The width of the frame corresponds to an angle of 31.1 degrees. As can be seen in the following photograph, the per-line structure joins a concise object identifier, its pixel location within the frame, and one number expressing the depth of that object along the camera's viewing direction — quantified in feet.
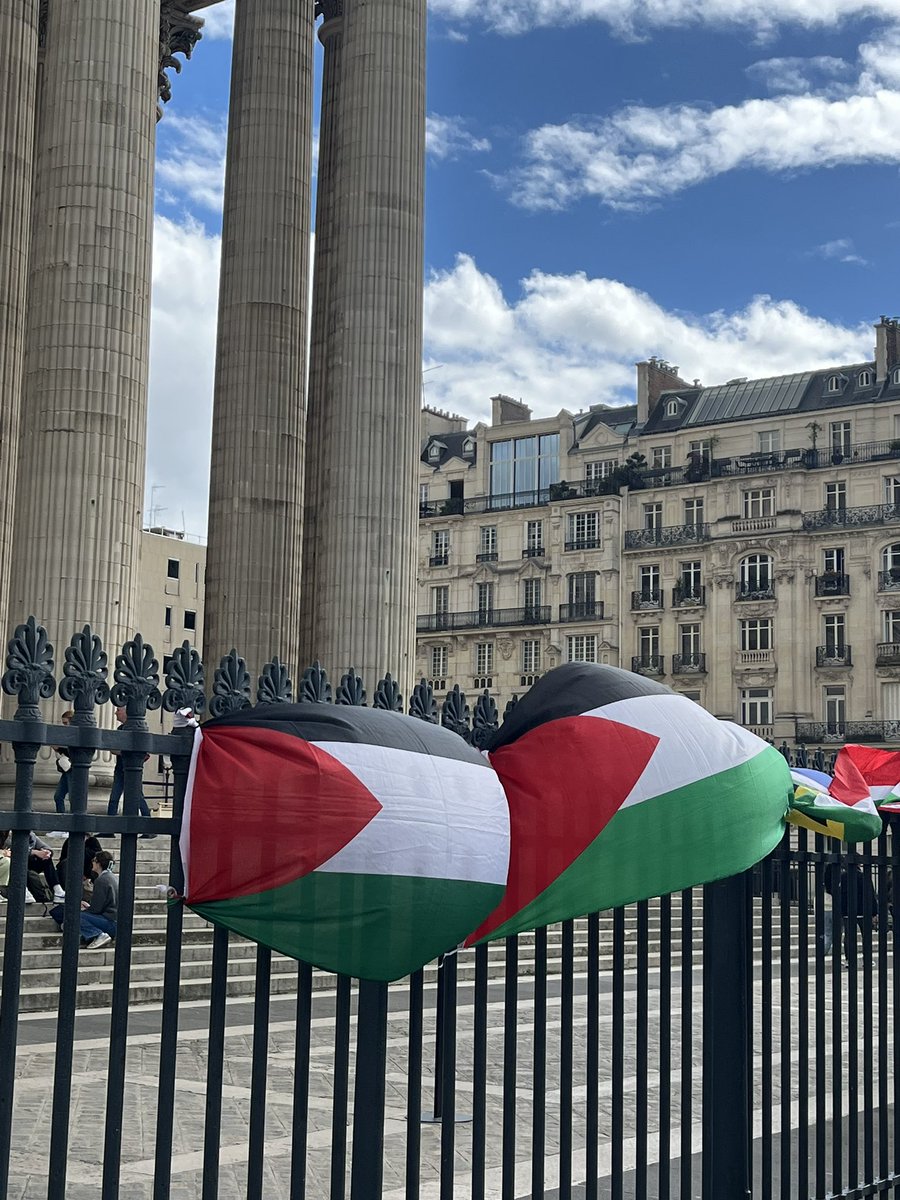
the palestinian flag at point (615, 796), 15.35
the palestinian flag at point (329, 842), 13.15
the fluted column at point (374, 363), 86.33
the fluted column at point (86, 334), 68.18
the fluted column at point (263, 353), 90.17
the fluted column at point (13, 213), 79.41
